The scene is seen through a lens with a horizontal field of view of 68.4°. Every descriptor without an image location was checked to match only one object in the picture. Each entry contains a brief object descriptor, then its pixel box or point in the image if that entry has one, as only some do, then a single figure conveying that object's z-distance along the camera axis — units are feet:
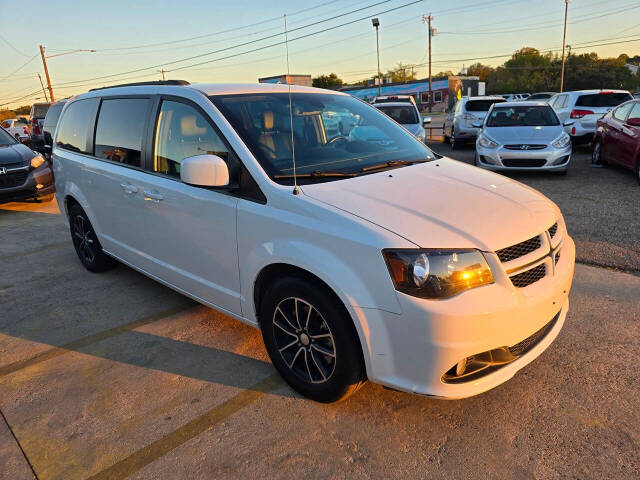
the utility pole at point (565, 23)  137.29
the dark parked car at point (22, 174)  27.48
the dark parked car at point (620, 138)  27.27
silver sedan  29.43
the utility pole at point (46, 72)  134.41
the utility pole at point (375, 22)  100.66
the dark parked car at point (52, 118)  37.86
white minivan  7.24
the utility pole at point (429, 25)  158.92
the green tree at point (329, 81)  260.48
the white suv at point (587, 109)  39.91
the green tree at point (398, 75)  323.16
